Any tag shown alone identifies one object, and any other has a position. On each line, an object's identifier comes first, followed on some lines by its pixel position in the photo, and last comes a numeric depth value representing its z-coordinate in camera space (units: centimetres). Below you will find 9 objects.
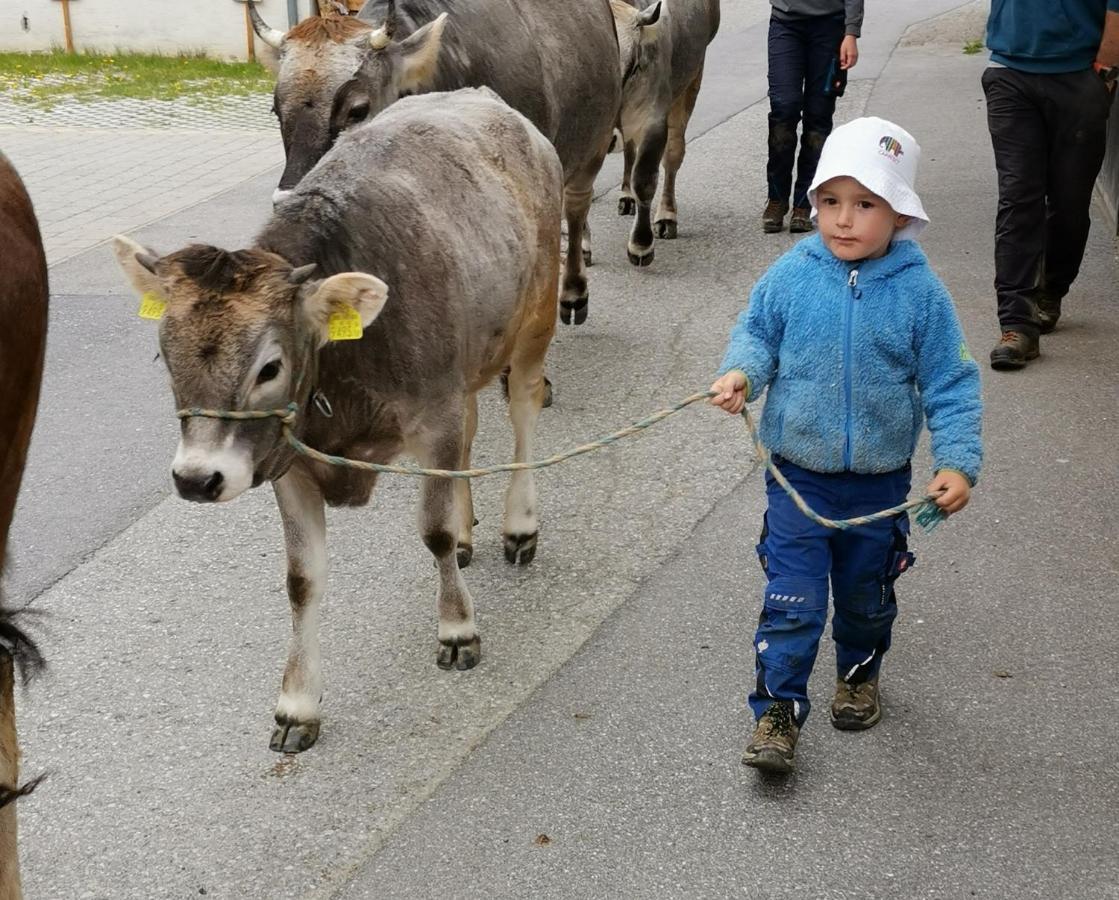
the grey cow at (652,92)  916
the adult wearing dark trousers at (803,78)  943
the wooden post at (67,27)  1870
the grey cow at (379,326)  356
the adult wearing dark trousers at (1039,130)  683
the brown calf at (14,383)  286
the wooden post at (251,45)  1819
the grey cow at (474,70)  641
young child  377
